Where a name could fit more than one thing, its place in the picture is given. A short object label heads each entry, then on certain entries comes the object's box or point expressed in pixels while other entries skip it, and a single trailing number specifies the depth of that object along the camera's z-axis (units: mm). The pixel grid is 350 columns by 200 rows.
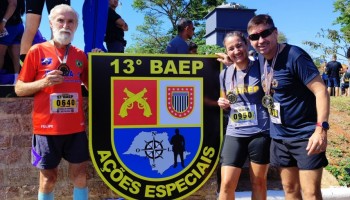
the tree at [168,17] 29469
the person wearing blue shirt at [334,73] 13914
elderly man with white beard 2861
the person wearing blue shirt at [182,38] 4768
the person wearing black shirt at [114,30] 4574
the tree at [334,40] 14711
